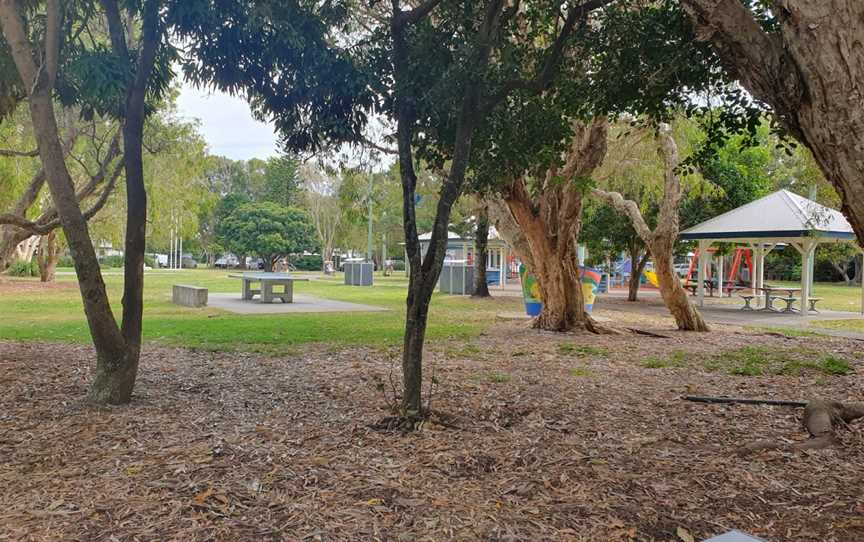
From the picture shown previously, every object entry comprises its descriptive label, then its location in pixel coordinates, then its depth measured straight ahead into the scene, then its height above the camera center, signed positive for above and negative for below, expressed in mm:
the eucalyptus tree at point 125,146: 5410 +1029
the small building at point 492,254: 29709 +980
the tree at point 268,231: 42094 +2399
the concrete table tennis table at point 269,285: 18484 -546
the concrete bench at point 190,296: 16719 -812
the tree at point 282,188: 62438 +7784
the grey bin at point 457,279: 26969 -397
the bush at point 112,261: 54831 +307
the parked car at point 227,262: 71188 +479
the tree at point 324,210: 52750 +4884
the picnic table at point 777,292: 19128 -707
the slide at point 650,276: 31578 -185
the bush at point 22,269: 31766 -292
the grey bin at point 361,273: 31688 -269
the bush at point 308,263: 60500 +428
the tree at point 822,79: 2727 +880
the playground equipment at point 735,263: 31947 +538
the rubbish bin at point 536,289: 15461 -449
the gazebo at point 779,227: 17250 +1321
